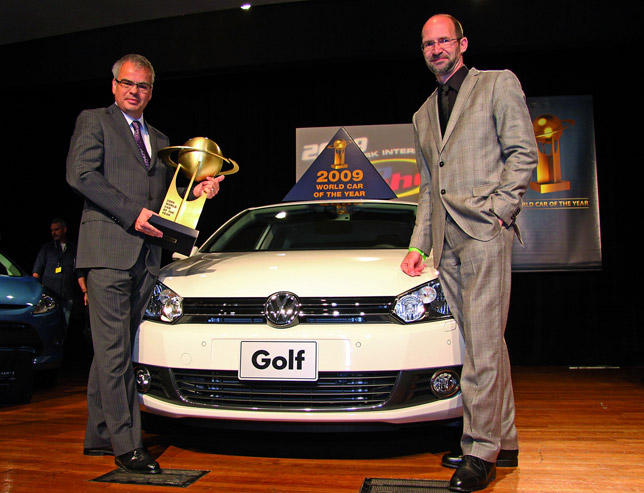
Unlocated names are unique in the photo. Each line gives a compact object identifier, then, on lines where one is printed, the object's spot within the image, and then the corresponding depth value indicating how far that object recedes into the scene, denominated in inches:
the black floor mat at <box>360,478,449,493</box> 62.3
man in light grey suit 64.6
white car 67.5
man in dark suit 72.4
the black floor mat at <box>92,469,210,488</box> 66.5
